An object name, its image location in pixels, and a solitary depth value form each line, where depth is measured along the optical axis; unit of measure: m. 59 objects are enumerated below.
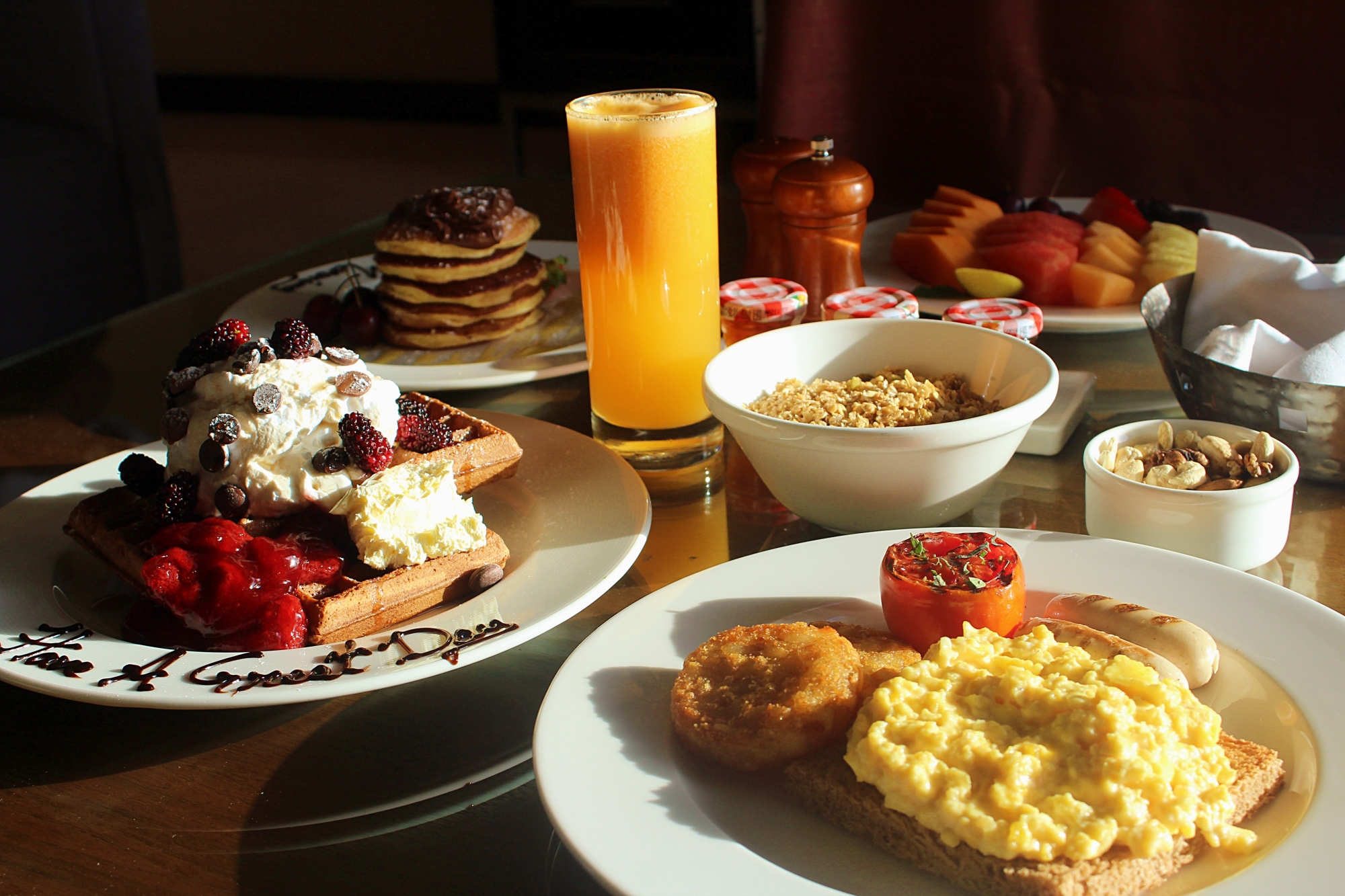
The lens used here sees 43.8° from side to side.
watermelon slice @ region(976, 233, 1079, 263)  0.93
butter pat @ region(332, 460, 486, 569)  0.65
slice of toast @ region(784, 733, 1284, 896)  0.50
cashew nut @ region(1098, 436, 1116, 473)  0.67
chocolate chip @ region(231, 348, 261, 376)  0.70
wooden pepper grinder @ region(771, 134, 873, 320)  0.84
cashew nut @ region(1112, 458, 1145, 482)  0.67
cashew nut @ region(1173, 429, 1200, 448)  0.68
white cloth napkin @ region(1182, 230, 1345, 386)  0.73
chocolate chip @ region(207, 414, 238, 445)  0.68
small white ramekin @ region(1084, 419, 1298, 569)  0.64
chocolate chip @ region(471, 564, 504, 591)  0.65
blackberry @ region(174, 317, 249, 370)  0.71
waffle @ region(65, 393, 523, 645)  0.63
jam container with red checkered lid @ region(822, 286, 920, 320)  0.78
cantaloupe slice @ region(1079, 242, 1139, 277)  0.92
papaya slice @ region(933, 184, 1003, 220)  1.03
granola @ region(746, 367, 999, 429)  0.69
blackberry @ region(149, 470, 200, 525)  0.68
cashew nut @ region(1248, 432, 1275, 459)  0.66
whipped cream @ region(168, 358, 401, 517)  0.68
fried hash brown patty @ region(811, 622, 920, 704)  0.57
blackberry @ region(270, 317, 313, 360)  0.71
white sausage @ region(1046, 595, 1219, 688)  0.58
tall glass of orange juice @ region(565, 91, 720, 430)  0.74
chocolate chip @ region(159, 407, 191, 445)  0.69
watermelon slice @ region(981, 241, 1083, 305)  0.91
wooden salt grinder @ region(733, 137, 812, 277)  0.92
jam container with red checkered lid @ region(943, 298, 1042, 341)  0.77
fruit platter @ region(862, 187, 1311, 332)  0.90
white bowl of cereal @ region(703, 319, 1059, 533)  0.65
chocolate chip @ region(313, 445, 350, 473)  0.68
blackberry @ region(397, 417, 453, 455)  0.72
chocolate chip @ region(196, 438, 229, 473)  0.68
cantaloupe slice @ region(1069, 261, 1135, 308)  0.89
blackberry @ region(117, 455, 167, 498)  0.70
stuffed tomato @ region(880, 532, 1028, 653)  0.59
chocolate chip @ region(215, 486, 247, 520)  0.67
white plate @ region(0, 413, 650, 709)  0.58
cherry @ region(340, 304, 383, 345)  0.94
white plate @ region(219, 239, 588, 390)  0.85
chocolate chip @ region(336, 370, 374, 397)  0.70
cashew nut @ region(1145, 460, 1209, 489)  0.66
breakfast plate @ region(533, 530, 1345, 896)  0.51
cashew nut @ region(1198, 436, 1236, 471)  0.67
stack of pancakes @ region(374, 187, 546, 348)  0.93
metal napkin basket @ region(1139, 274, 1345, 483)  0.68
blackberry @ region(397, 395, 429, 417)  0.74
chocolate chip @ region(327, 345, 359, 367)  0.71
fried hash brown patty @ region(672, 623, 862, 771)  0.55
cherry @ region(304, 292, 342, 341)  0.94
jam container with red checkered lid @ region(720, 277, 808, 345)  0.78
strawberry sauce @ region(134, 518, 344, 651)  0.62
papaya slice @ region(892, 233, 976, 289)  0.94
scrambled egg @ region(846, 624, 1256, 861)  0.51
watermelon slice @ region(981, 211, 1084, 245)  0.96
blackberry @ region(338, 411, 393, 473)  0.68
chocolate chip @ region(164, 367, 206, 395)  0.70
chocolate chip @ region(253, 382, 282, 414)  0.68
